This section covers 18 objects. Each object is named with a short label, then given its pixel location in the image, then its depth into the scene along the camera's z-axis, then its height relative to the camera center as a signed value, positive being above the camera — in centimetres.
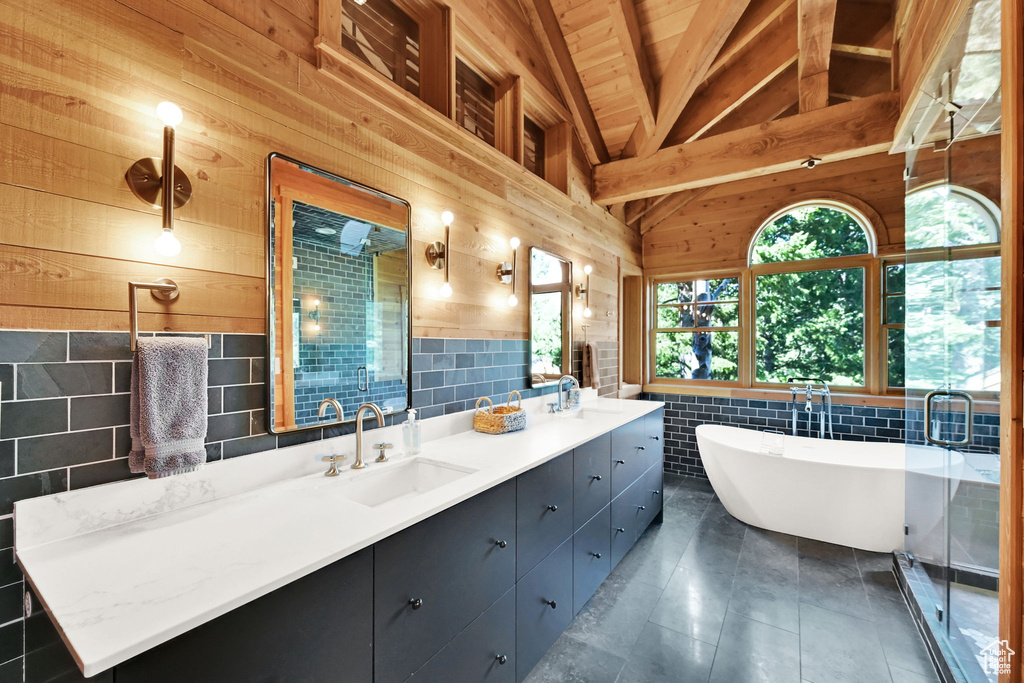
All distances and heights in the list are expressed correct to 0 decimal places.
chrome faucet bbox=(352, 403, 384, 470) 154 -34
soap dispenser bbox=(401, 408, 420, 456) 173 -38
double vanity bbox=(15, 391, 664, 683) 76 -50
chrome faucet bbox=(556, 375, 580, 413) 296 -43
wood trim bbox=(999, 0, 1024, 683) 116 +3
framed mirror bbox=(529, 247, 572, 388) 288 +16
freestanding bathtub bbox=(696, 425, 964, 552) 261 -99
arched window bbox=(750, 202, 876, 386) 379 +43
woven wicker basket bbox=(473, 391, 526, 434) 217 -42
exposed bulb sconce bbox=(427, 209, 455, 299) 204 +42
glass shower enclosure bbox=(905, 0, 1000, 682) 141 -5
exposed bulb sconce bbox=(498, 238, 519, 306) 254 +41
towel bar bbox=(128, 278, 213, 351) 108 +13
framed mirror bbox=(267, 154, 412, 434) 143 +17
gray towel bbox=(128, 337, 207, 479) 105 -16
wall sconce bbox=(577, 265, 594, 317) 345 +38
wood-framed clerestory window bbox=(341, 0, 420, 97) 178 +137
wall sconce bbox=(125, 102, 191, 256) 111 +43
